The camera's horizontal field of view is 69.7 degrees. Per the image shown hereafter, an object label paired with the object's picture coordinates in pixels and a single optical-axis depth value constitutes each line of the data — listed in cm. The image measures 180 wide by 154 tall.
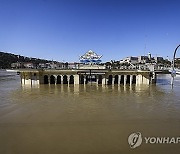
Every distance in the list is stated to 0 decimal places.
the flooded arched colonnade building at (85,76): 3142
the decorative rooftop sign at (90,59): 3431
